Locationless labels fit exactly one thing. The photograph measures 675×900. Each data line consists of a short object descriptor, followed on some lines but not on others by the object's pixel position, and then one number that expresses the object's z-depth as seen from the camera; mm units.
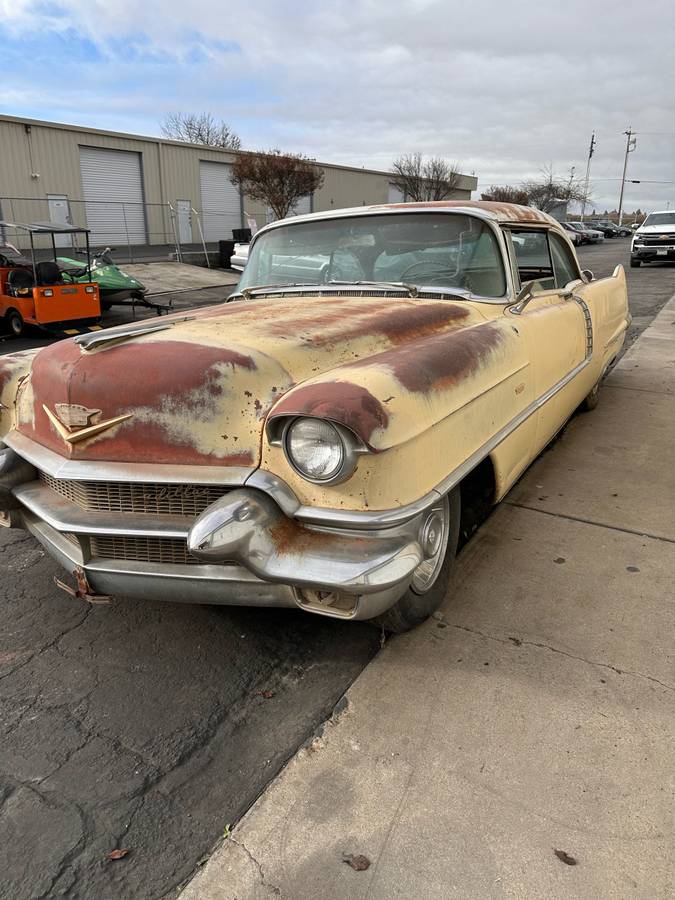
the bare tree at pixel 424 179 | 39094
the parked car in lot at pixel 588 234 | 35969
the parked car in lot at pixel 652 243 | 20547
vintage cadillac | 2021
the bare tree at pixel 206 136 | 58094
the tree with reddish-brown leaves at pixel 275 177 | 23484
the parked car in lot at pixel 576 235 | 33397
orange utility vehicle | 10008
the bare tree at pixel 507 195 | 42050
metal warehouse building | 21094
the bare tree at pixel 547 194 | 48344
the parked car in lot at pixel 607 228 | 46469
